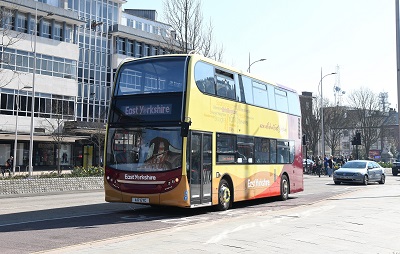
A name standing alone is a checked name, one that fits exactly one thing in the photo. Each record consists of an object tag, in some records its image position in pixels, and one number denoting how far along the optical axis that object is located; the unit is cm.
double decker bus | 1249
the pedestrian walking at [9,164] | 3900
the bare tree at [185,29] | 2925
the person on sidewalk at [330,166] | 4456
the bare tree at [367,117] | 6962
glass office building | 4478
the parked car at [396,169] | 5012
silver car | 2917
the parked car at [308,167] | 4975
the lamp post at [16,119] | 4109
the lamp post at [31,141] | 3522
